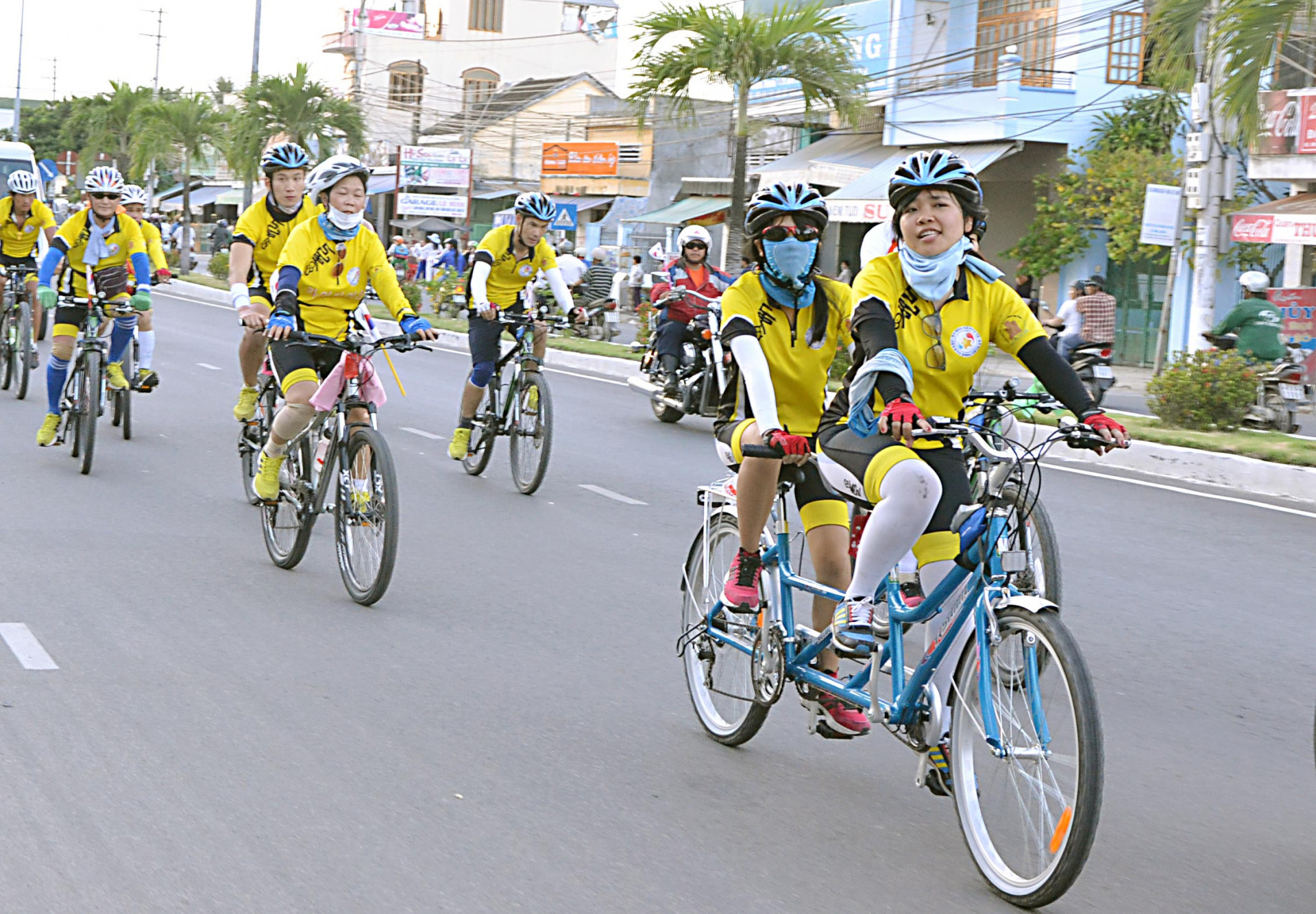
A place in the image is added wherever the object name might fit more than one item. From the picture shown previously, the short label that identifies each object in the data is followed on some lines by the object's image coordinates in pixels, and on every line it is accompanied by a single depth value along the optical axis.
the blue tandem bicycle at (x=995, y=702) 3.84
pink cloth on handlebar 7.77
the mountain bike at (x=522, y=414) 11.03
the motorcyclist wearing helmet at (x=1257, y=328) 18.50
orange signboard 53.59
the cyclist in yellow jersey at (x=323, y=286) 8.08
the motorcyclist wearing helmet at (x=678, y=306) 16.19
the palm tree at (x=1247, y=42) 15.05
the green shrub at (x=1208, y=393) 16.09
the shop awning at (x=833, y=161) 35.09
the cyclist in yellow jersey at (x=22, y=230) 16.39
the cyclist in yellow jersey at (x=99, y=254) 11.90
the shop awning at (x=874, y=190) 31.73
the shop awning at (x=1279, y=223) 24.05
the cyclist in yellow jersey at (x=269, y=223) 9.97
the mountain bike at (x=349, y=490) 7.36
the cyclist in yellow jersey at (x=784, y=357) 5.12
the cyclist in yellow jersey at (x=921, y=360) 4.54
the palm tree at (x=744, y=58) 25.53
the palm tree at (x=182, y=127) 50.81
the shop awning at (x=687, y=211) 43.06
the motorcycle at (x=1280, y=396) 18.17
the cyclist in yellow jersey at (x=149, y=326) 12.63
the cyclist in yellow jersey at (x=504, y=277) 11.33
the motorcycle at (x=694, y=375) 15.48
